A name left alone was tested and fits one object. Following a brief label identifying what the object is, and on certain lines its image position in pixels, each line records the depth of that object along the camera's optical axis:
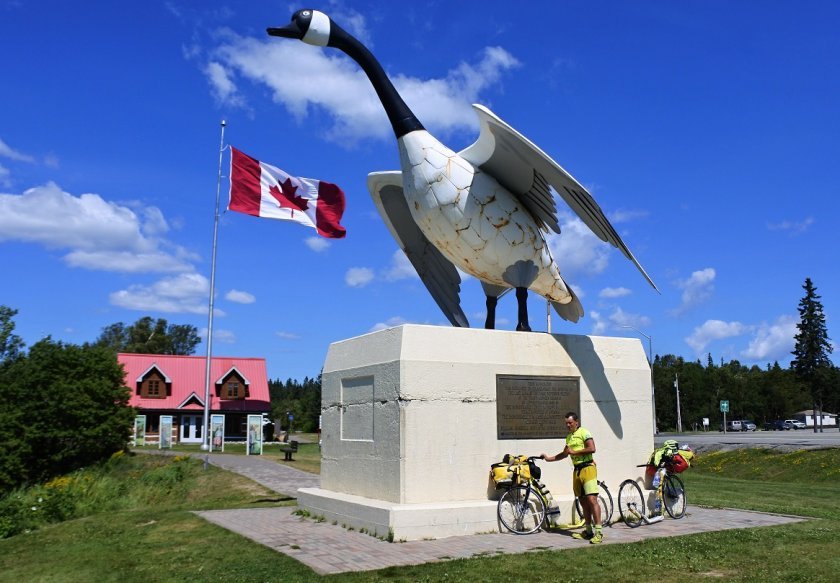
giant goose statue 8.98
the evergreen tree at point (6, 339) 38.75
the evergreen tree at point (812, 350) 56.41
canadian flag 17.55
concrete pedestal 8.40
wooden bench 25.31
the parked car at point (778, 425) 70.01
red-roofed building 40.81
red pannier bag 9.33
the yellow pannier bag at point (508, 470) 8.43
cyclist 7.91
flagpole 29.19
